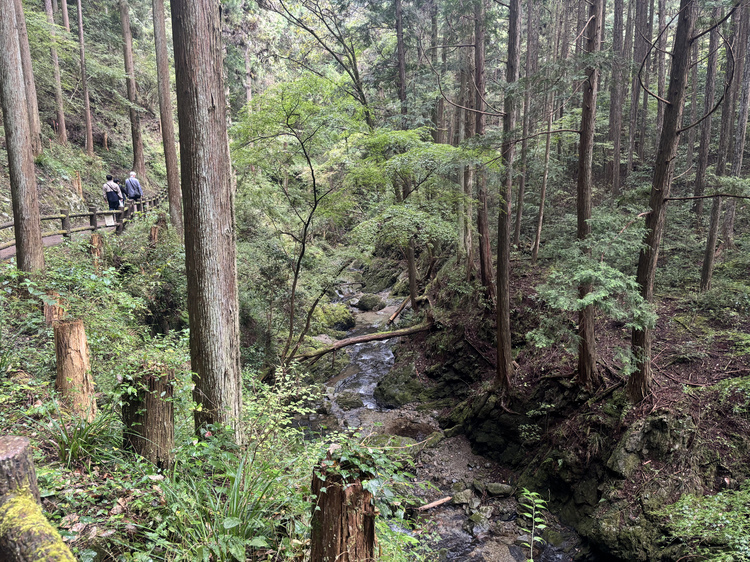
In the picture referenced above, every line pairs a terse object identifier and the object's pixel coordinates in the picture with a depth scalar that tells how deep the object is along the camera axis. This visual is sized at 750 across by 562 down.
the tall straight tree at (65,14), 17.83
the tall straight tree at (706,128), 11.06
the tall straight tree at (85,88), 18.26
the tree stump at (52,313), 6.65
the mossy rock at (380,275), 21.08
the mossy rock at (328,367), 13.10
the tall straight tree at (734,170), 9.51
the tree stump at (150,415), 3.37
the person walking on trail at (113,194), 13.94
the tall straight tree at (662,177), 5.48
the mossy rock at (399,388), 11.40
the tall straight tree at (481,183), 9.39
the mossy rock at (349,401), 11.27
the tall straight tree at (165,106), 11.16
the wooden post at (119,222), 13.23
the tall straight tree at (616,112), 14.55
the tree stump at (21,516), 1.54
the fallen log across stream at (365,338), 10.74
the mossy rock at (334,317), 12.89
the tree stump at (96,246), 9.48
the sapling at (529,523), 6.44
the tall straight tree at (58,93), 17.33
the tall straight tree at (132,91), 17.81
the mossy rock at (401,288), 18.77
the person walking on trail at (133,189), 15.41
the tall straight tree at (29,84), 10.06
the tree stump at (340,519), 2.20
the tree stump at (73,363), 4.41
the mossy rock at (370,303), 18.41
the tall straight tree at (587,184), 6.62
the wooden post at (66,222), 10.88
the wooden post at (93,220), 11.96
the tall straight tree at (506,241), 8.12
